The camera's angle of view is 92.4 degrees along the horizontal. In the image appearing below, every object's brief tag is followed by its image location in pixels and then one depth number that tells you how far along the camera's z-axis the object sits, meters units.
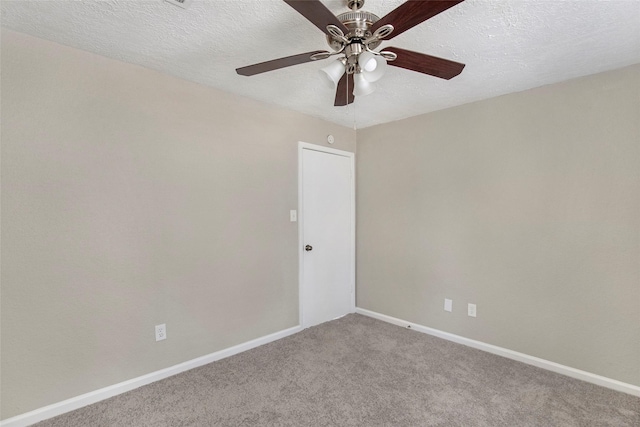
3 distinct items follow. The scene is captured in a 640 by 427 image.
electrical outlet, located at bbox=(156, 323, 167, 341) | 2.28
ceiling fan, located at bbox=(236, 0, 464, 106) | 1.14
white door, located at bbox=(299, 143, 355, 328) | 3.25
